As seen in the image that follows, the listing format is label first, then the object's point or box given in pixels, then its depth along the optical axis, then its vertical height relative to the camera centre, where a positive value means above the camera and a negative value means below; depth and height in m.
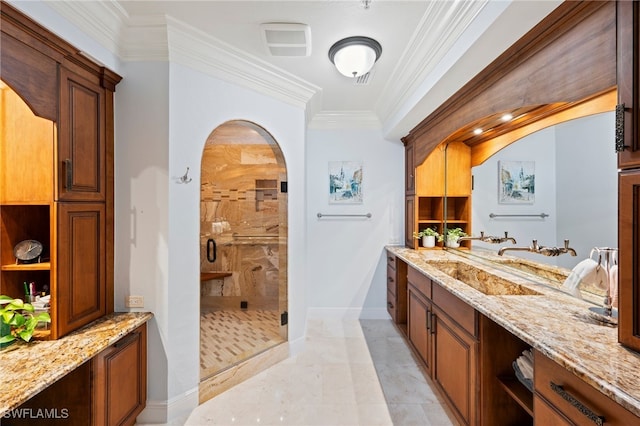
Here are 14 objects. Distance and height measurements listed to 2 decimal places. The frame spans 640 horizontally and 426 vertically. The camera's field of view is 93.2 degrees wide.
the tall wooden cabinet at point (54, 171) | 1.56 +0.23
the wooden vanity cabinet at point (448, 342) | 1.74 -0.91
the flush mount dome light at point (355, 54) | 2.13 +1.13
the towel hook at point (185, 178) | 2.10 +0.24
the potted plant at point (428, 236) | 3.59 -0.29
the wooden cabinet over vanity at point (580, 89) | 1.05 +0.65
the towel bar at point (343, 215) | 3.98 -0.04
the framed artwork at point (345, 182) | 4.00 +0.39
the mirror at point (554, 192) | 1.61 +0.14
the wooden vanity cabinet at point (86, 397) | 1.58 -0.99
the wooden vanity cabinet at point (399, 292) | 3.55 -0.95
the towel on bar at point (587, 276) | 1.39 -0.31
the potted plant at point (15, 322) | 1.52 -0.56
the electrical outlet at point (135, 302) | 2.04 -0.61
